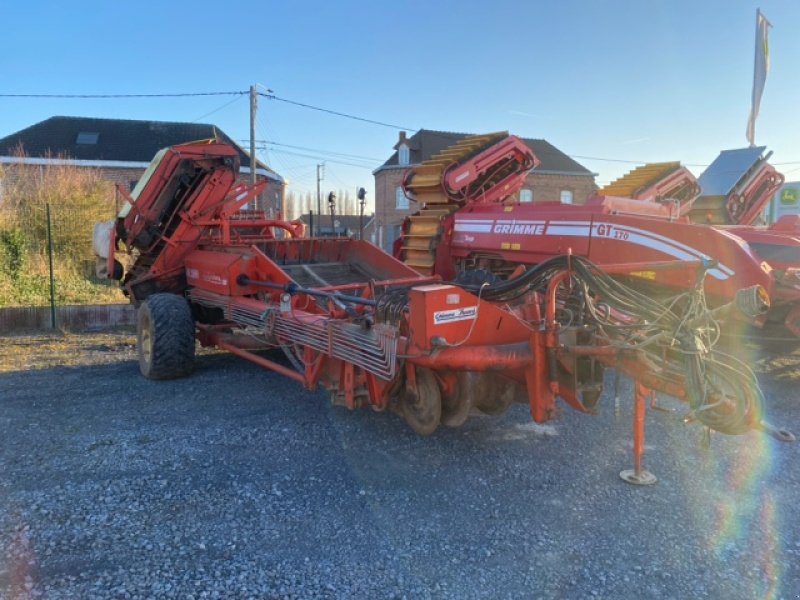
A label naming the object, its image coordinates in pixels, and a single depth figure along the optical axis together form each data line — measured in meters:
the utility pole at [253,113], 22.25
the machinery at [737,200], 6.67
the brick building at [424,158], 35.38
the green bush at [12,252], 12.08
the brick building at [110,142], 26.72
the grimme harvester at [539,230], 6.22
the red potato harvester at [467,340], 3.42
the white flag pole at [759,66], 16.11
